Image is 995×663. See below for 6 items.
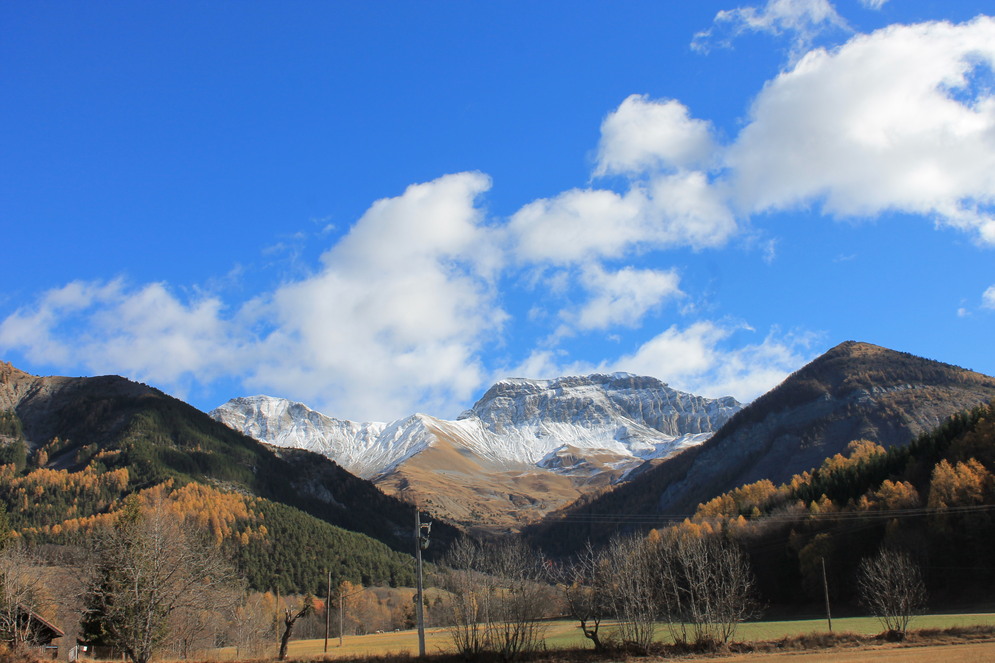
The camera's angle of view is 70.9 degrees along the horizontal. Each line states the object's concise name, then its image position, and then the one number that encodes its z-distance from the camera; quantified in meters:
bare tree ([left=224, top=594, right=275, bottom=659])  71.19
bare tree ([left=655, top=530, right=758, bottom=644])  53.16
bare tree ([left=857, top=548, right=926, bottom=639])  54.69
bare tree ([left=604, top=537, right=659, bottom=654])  50.38
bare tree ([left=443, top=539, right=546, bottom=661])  47.53
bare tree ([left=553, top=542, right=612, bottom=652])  52.78
